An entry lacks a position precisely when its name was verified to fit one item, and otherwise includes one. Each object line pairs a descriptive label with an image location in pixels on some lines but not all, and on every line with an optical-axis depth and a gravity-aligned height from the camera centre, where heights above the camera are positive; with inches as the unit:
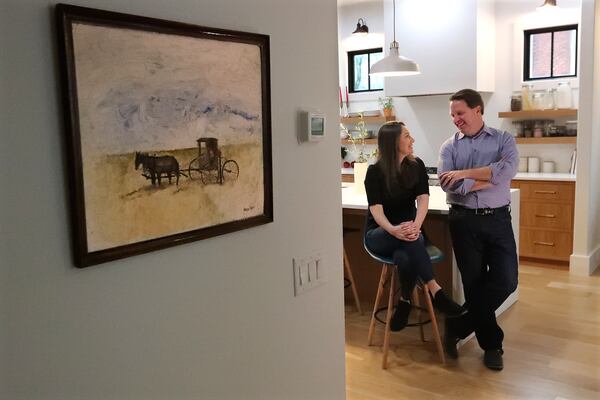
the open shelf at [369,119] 266.6 +6.9
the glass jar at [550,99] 220.2 +11.3
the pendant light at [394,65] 168.6 +19.8
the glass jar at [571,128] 220.7 +0.1
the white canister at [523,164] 229.6 -13.8
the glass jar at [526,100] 224.8 +11.5
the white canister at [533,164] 225.9 -13.5
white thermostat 63.6 +1.1
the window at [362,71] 279.1 +31.1
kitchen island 145.5 -29.7
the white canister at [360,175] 175.0 -12.3
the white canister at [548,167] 224.1 -14.7
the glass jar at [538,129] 225.5 +0.1
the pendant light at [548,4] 202.1 +43.4
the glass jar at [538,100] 222.4 +11.1
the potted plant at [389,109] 263.1 +11.0
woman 124.7 -17.3
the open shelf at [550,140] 217.6 -4.2
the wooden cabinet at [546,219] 204.8 -32.5
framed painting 41.3 +0.7
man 127.4 -19.7
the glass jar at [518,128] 232.4 +0.7
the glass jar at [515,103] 229.0 +10.6
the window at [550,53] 224.1 +29.8
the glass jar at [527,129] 229.1 +0.2
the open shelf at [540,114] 215.3 +5.9
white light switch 65.3 -15.8
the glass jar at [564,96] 218.8 +12.3
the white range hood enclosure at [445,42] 221.9 +35.3
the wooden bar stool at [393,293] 128.8 -36.4
